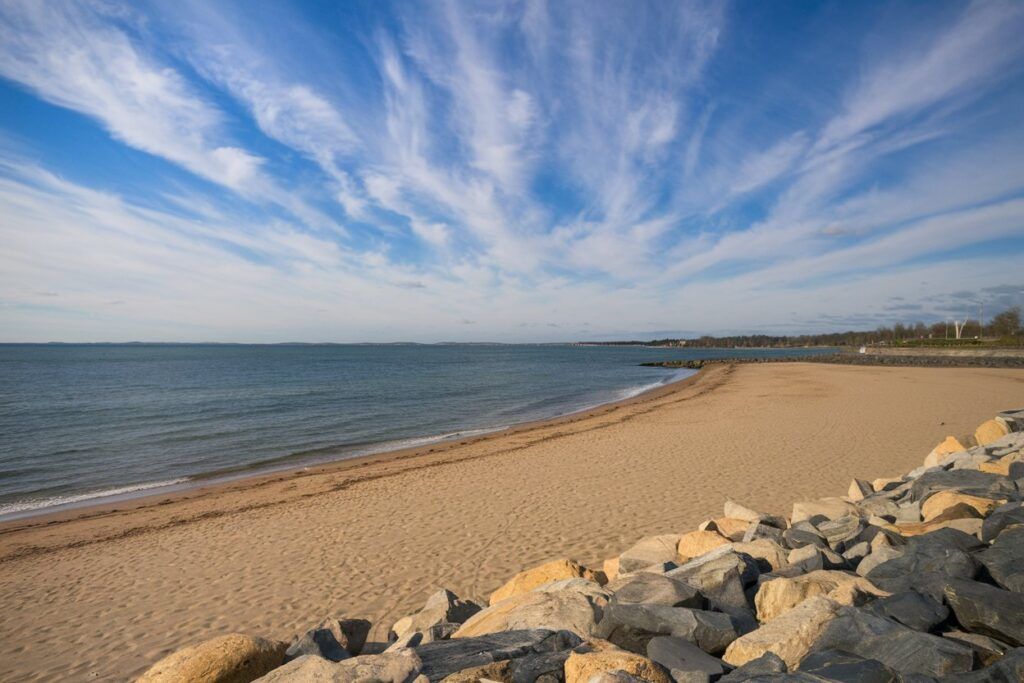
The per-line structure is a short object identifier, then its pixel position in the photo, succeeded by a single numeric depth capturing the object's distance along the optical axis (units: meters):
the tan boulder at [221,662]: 3.46
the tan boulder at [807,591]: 3.84
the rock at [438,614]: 5.00
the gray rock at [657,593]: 3.96
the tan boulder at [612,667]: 2.89
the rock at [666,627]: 3.52
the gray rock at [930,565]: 3.77
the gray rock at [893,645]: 2.74
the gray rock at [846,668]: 2.62
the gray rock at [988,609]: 3.07
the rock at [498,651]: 3.19
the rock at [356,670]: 3.11
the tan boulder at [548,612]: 3.97
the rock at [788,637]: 3.23
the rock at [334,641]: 4.13
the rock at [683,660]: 2.99
